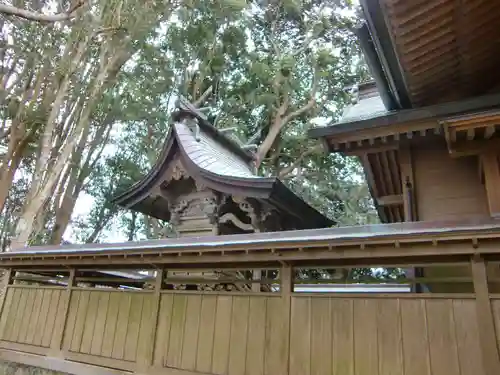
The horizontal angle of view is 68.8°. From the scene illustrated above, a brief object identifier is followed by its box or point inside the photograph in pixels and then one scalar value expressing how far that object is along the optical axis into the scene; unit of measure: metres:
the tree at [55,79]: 9.39
